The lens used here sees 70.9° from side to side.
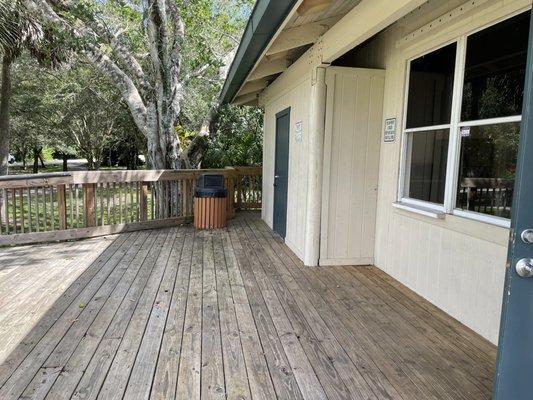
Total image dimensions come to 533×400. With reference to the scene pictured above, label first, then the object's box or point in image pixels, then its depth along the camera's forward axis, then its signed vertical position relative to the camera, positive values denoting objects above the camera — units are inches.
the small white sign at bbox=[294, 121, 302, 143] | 194.4 +16.6
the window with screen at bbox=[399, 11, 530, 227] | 103.7 +14.6
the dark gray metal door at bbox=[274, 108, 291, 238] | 224.3 -5.9
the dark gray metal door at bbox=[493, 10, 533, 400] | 55.6 -17.8
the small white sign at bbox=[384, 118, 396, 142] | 159.5 +15.4
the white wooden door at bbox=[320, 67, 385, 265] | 169.2 +0.1
